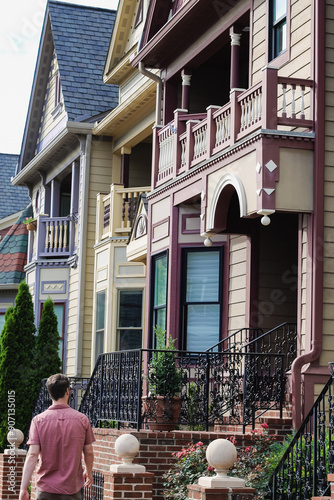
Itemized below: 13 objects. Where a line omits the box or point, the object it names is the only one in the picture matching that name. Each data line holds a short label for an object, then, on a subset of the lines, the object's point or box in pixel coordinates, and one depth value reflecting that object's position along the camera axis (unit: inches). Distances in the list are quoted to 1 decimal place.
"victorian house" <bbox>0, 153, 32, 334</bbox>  1155.9
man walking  308.5
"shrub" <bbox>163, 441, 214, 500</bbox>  449.4
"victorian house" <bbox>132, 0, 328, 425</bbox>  486.9
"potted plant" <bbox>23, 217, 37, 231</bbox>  1020.5
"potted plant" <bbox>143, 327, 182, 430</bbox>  500.1
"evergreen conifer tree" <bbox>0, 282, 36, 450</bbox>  762.2
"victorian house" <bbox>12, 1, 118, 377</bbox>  933.8
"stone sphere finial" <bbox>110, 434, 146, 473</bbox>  427.5
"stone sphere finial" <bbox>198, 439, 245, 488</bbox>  371.6
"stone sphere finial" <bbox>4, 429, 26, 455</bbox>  670.5
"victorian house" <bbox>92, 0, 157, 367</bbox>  830.5
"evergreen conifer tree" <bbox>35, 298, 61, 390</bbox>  780.6
